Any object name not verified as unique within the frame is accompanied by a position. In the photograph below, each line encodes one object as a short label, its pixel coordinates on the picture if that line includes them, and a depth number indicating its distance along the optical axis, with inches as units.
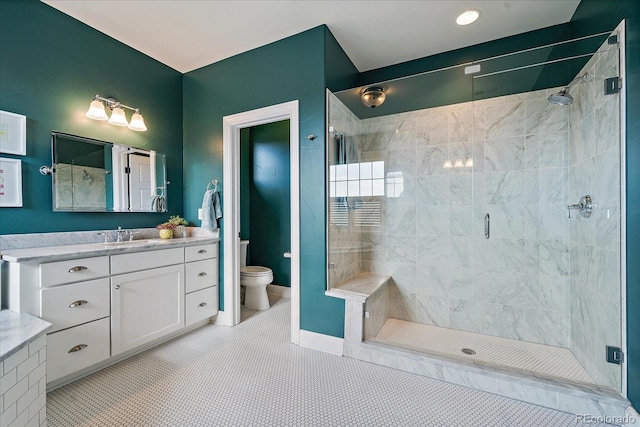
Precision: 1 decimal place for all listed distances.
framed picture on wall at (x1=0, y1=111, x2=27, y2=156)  68.1
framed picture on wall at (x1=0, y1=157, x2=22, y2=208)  68.1
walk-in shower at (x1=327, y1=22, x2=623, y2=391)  67.4
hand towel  101.0
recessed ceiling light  78.7
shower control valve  69.2
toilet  119.3
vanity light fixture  84.8
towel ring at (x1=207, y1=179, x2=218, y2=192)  104.8
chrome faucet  90.0
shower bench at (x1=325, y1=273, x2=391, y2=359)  78.5
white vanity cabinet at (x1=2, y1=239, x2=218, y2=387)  59.4
